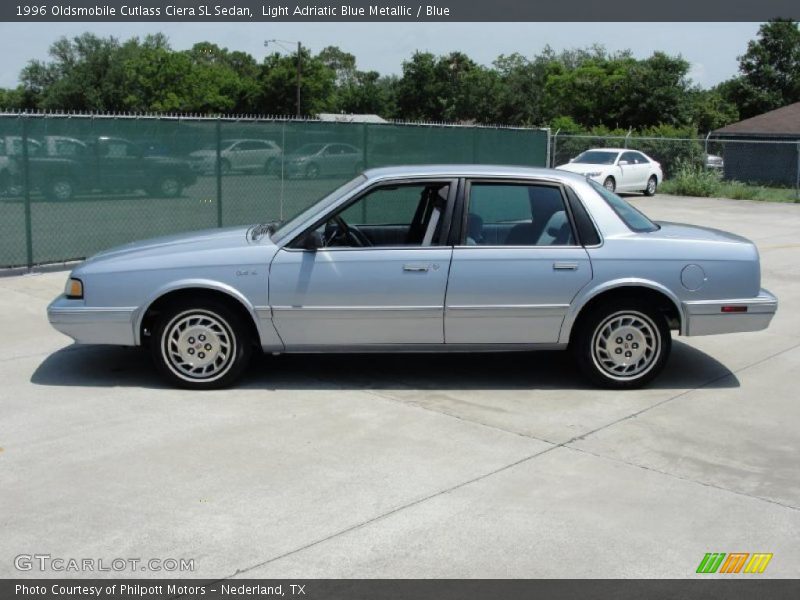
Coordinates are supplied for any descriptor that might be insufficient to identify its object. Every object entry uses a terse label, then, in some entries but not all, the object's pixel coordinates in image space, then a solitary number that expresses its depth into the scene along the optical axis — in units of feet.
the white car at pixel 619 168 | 84.94
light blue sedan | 21.79
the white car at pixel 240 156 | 43.14
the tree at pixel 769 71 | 174.29
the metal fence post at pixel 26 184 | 36.91
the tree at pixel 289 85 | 235.61
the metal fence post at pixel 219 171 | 43.01
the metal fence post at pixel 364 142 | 48.35
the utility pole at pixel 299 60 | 216.33
